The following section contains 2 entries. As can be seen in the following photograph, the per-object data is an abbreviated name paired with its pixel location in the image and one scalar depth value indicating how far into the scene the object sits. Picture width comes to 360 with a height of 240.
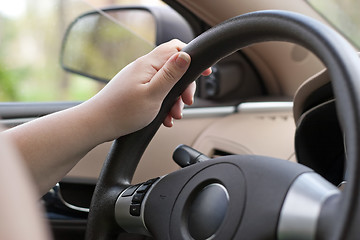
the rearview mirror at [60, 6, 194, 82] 1.77
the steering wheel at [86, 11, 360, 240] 0.63
